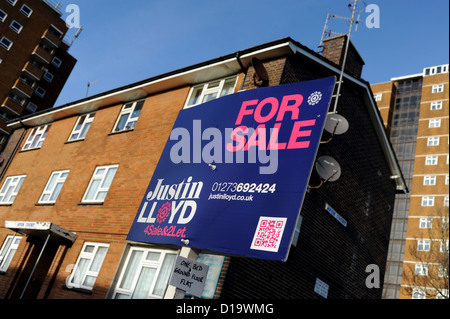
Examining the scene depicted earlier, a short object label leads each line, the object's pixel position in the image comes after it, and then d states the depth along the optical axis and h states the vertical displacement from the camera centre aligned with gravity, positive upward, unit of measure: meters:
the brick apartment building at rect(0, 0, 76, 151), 47.34 +25.08
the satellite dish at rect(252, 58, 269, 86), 12.22 +7.52
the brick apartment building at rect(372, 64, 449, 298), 51.56 +31.16
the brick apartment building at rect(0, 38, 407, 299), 11.77 +4.23
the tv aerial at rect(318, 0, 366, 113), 12.42 +10.10
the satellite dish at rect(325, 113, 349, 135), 10.50 +5.81
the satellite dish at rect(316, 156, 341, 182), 10.16 +4.57
